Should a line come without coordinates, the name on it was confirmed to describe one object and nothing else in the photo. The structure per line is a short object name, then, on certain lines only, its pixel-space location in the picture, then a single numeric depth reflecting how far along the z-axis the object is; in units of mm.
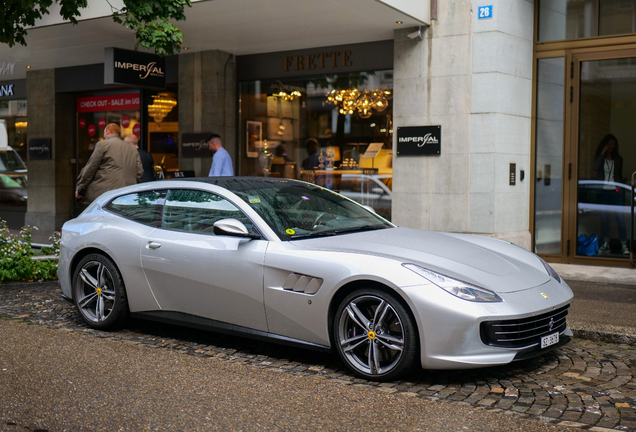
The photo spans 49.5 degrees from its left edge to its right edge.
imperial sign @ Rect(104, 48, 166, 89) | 10898
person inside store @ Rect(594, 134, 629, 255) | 10266
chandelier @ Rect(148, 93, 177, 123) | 14595
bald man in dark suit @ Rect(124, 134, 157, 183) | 12117
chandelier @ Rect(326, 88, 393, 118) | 12242
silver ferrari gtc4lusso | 4520
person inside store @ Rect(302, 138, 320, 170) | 13188
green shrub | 8969
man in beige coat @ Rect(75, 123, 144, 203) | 10055
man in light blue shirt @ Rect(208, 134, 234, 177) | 11508
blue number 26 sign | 10469
